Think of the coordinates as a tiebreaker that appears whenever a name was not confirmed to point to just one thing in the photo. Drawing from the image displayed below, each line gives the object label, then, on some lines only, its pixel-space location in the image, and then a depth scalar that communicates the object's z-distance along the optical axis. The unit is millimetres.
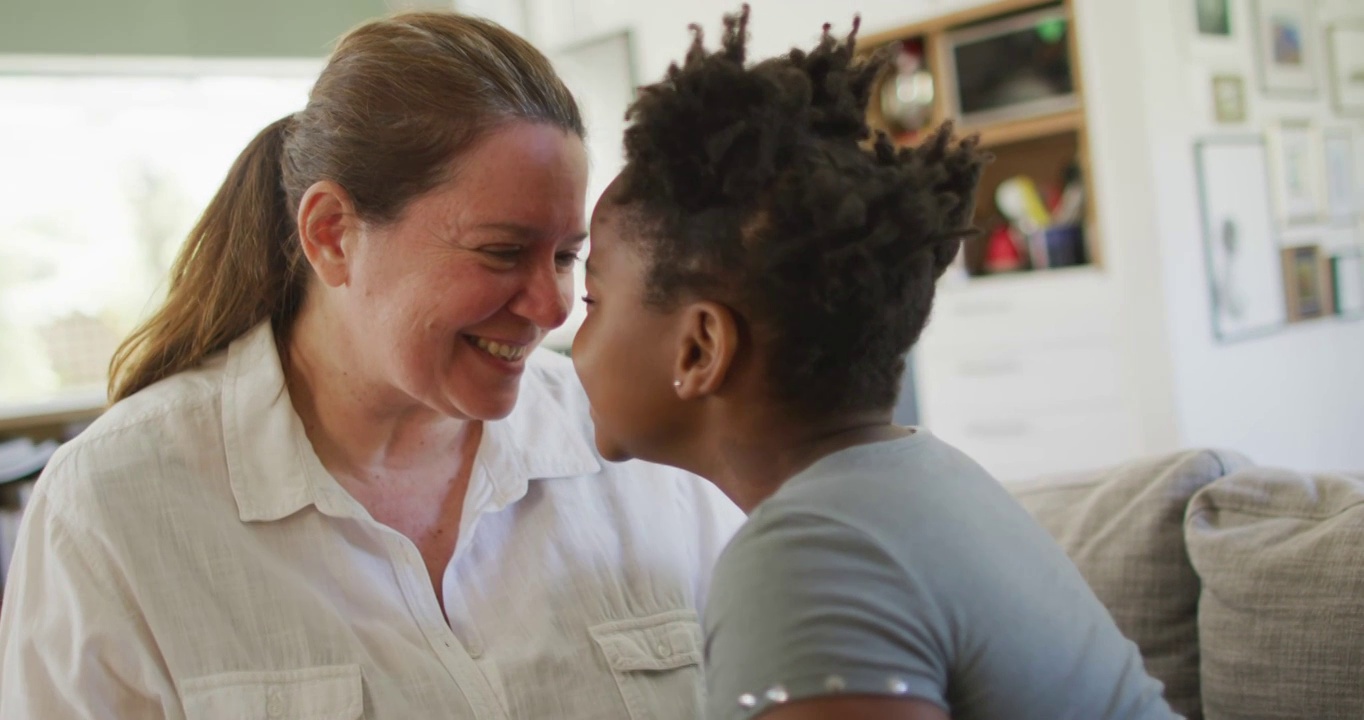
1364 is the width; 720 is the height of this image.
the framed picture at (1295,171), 4281
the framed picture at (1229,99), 4090
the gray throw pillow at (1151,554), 1479
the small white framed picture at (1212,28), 3977
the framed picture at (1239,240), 4027
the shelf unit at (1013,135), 4250
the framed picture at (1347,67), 4520
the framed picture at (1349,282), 4516
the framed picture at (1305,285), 4297
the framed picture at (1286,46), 4250
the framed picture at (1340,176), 4461
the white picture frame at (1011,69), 4320
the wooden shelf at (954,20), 4320
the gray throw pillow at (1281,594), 1277
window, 4188
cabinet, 4199
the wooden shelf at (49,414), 3543
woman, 1196
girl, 784
